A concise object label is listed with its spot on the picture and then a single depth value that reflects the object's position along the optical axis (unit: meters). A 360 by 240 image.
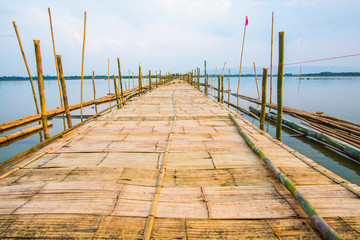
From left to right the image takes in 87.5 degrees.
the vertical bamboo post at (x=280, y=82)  4.07
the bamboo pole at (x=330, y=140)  4.75
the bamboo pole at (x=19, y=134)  6.61
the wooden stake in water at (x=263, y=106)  5.36
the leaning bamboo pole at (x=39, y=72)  4.23
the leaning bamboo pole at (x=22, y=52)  6.55
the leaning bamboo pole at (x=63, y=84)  5.88
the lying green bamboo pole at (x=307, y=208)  1.49
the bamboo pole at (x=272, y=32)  7.84
